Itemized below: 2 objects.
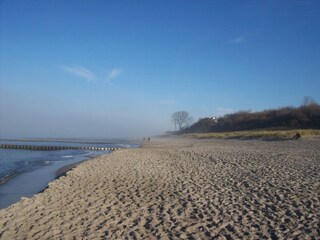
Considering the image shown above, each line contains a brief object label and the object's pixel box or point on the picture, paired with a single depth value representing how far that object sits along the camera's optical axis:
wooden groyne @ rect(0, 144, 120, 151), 46.22
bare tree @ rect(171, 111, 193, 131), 148.00
